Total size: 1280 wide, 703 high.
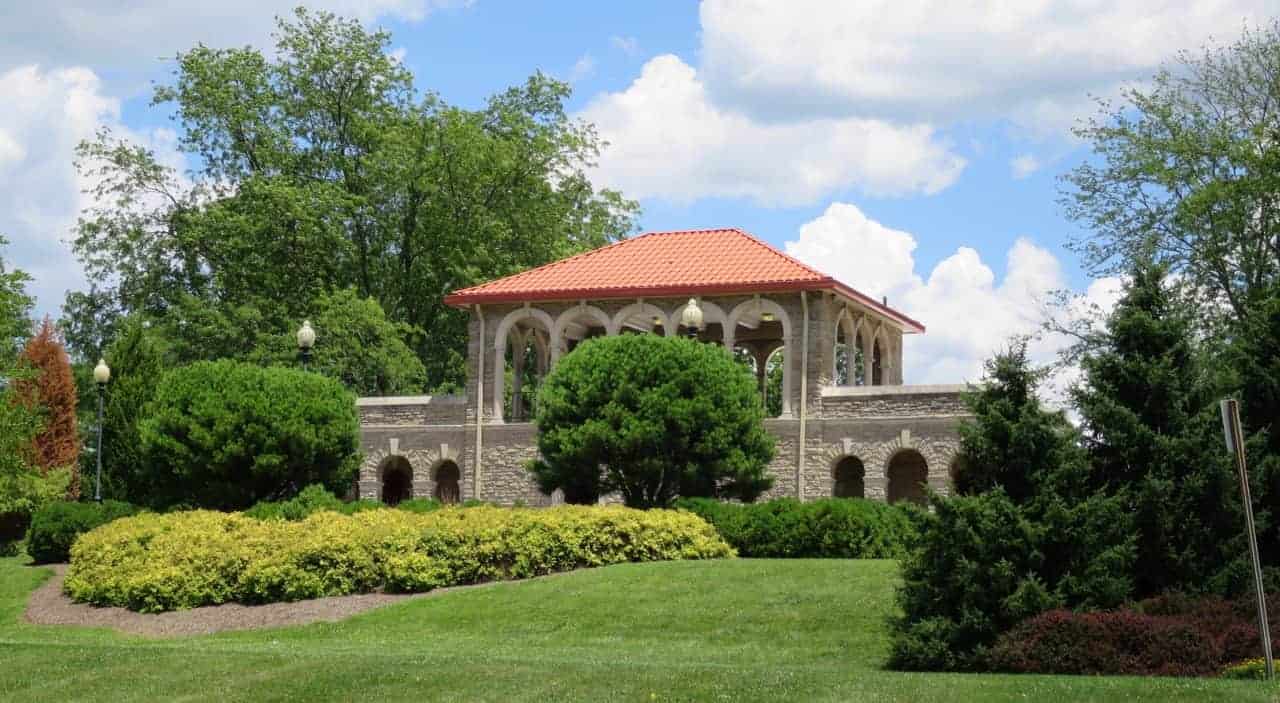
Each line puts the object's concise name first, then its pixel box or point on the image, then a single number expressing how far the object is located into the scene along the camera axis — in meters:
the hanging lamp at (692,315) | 27.88
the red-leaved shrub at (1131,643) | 14.53
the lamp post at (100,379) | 33.62
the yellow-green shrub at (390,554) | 23.34
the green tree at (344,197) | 47.53
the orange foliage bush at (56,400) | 47.22
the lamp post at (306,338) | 29.61
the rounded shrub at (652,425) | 27.59
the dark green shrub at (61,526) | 30.61
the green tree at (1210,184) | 35.59
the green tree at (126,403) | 38.91
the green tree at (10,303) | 30.88
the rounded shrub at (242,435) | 29.89
